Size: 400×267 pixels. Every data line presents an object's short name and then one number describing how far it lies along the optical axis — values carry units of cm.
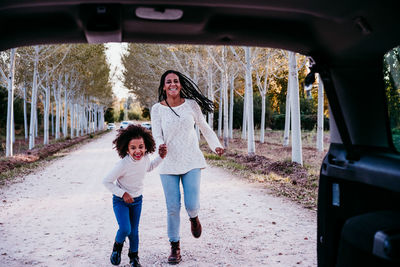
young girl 416
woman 439
